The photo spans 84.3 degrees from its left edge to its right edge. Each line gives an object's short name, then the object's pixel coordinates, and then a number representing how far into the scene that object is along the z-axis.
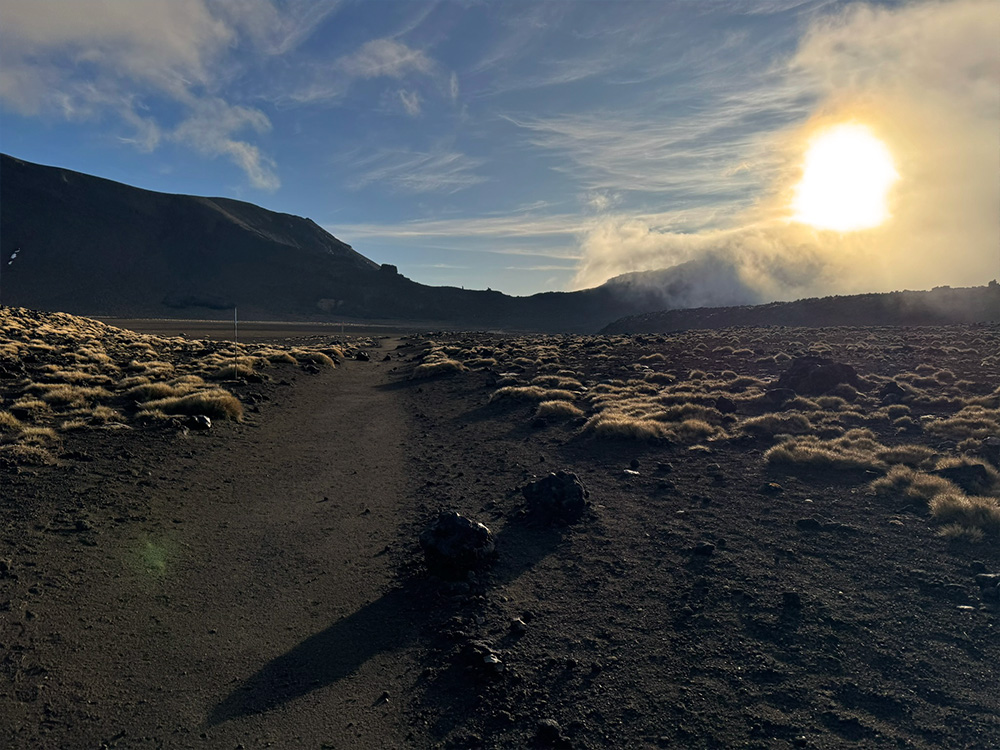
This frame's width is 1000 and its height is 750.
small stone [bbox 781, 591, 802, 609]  6.06
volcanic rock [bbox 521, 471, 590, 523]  8.82
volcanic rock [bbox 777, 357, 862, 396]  19.34
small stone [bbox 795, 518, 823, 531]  8.23
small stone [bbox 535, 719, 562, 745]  4.30
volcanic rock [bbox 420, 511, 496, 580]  6.93
